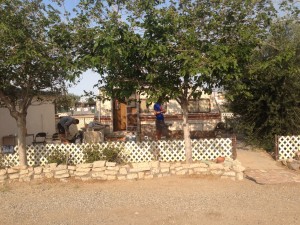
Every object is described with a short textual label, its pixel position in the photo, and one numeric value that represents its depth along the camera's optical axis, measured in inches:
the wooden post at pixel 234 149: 303.3
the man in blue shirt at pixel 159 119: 387.4
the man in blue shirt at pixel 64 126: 441.6
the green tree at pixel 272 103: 326.4
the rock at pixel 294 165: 278.0
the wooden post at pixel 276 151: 310.0
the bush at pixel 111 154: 285.3
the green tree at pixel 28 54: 222.5
